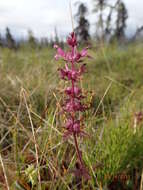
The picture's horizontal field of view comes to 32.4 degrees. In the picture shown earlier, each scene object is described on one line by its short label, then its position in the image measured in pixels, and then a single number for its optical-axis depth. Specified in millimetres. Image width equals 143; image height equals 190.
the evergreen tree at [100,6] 8211
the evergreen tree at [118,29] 9614
